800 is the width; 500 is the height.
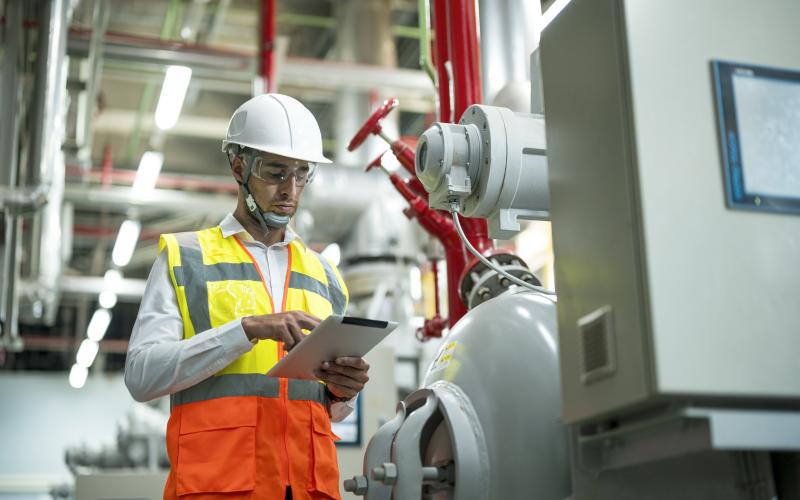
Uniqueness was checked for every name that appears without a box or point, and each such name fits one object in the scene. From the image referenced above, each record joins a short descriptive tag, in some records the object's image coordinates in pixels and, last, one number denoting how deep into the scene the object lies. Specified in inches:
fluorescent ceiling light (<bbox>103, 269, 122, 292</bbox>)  386.3
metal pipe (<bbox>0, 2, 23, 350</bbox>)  226.8
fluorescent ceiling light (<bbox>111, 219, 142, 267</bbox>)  334.6
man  89.2
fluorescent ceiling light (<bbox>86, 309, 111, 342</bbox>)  435.8
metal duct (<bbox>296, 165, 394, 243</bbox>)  260.5
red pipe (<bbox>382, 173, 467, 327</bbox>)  142.8
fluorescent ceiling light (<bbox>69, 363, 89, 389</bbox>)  515.8
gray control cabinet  53.8
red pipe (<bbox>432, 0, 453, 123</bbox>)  144.9
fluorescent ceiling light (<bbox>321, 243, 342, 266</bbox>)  282.2
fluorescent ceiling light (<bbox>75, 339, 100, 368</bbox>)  472.5
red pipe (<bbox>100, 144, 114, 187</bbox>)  337.7
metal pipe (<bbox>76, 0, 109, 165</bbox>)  240.4
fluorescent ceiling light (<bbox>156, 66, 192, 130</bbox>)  248.4
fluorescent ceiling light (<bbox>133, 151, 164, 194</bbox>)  291.9
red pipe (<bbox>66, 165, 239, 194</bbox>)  331.3
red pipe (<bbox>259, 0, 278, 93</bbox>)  250.4
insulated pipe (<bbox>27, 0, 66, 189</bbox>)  224.4
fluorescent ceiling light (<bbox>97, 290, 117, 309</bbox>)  397.7
